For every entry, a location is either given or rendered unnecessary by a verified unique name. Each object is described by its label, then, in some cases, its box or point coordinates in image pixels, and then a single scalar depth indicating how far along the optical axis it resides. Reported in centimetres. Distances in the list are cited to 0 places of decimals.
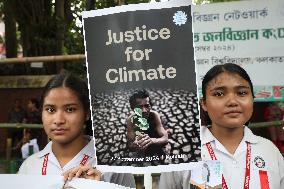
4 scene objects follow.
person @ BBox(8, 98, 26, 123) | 714
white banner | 292
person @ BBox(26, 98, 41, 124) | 655
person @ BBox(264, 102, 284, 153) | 388
